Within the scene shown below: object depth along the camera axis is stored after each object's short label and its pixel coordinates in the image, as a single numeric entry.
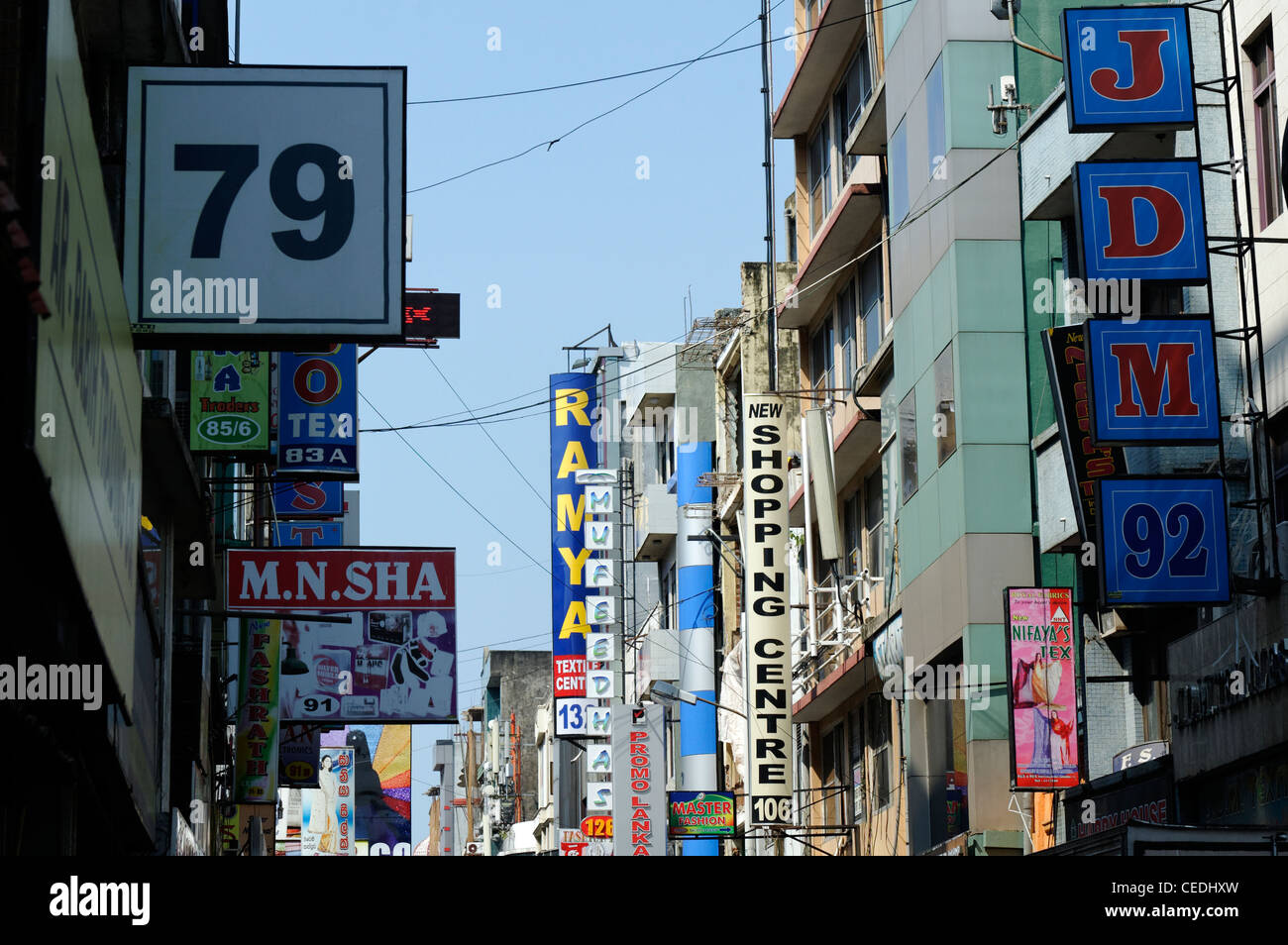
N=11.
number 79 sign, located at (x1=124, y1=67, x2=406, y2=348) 10.80
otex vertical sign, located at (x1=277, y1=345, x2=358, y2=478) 28.44
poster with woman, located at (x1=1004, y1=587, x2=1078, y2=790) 22.81
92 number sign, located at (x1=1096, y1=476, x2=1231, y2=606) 18.98
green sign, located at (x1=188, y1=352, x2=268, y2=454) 21.84
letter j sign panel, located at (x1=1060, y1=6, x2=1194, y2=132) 19.81
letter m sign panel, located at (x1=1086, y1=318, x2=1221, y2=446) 19.08
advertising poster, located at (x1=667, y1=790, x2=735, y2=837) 43.66
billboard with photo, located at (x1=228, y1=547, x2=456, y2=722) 25.06
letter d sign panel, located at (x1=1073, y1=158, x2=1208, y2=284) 19.25
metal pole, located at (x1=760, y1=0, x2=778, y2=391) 38.88
